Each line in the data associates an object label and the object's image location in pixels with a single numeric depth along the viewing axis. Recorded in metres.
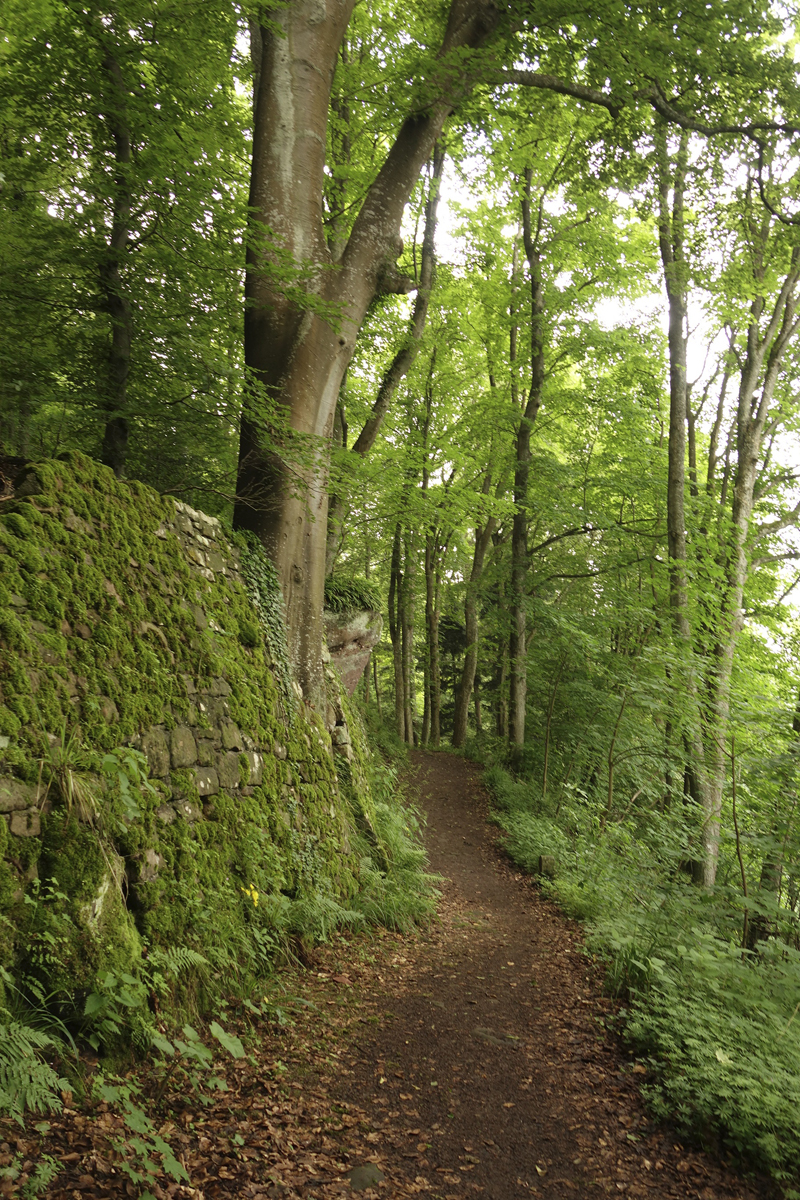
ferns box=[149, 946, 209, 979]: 3.21
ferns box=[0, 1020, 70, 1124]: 2.28
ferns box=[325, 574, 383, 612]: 9.68
